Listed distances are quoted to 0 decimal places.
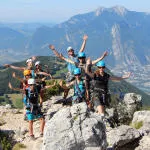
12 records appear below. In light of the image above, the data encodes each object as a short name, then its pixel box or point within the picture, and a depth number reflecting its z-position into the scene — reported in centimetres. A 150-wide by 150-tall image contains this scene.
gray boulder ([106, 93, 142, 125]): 1722
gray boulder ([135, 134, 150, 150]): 1230
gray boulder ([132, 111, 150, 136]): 1383
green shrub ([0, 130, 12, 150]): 1483
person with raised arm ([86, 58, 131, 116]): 1363
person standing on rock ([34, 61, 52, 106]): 1794
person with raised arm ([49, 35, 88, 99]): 1563
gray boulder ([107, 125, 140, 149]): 1219
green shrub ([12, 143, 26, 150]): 1497
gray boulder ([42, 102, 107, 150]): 1023
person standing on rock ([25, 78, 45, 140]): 1420
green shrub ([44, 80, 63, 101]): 2524
